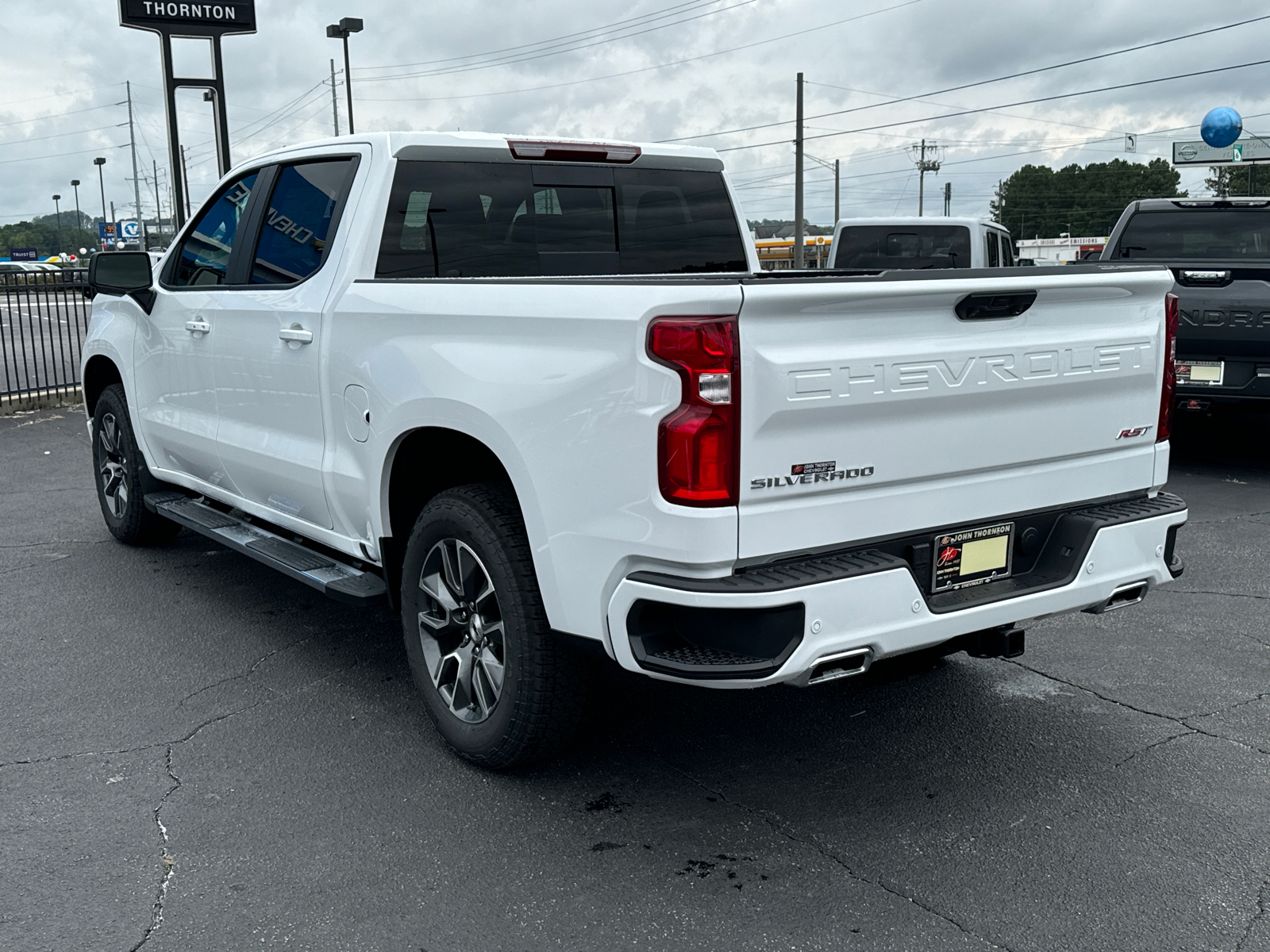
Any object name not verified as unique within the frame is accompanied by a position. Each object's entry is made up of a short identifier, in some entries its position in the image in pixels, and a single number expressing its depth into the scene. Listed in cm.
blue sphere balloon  2058
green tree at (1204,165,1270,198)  7866
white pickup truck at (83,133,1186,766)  285
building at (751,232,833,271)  6059
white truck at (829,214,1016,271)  1271
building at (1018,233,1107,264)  8336
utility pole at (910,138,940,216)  8800
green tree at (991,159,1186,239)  11669
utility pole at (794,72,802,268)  4297
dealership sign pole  1485
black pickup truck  794
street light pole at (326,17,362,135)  3127
